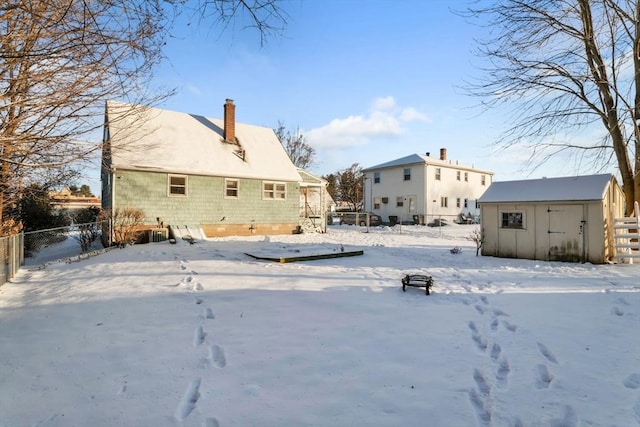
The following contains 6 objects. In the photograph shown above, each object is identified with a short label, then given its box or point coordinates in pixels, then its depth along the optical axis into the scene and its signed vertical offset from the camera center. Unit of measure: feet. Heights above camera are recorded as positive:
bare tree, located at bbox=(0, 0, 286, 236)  14.75 +7.32
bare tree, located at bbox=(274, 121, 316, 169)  137.49 +27.29
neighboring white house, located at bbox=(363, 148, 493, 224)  106.52 +9.42
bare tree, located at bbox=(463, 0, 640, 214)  39.06 +16.47
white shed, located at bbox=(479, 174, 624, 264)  35.96 -0.21
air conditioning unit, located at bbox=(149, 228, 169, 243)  51.08 -2.57
